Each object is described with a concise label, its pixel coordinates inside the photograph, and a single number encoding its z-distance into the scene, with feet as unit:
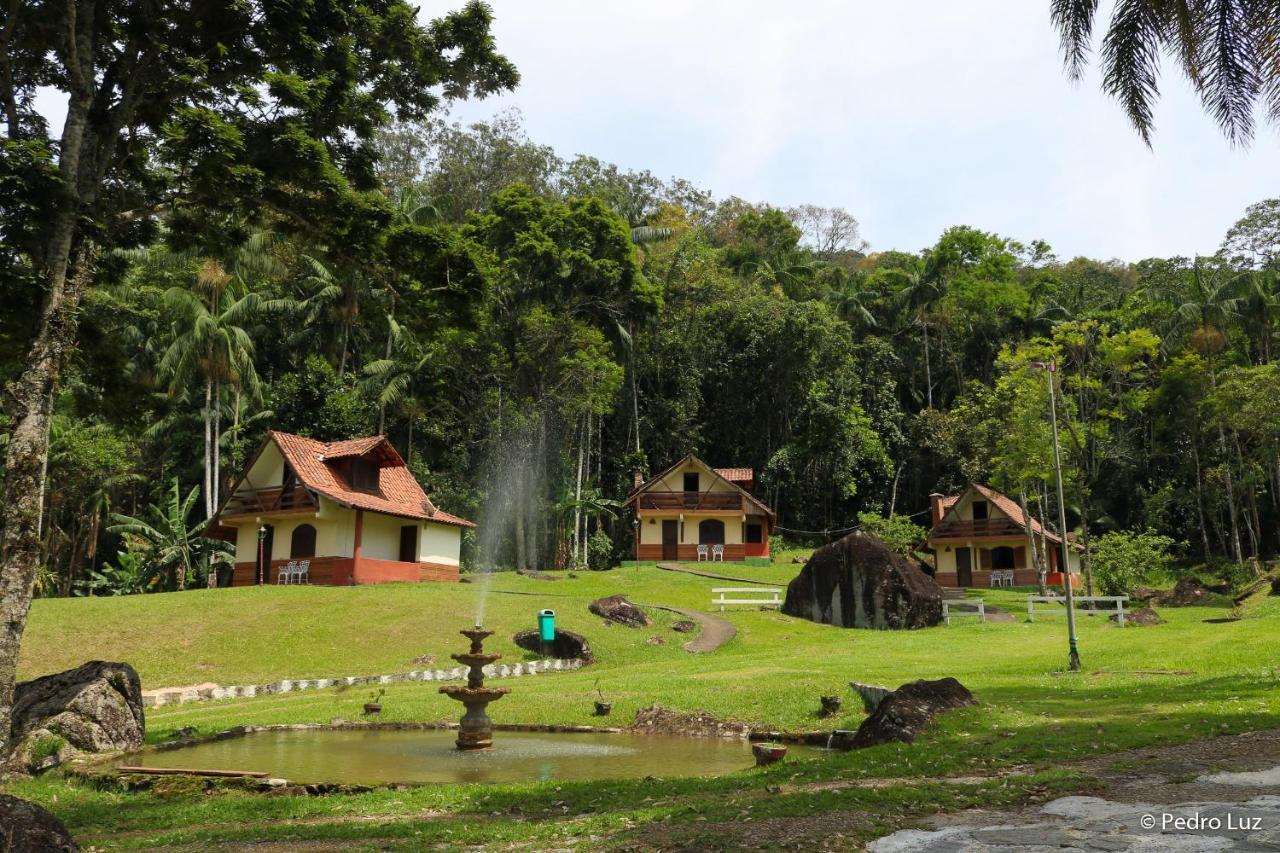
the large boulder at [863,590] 101.19
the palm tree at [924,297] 212.23
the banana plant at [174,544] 131.23
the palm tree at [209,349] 143.02
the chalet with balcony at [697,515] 180.96
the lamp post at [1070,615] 60.27
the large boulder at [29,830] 19.57
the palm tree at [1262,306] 175.11
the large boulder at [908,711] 37.37
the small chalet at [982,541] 176.14
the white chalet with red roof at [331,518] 122.42
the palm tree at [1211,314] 176.14
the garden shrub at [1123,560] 123.24
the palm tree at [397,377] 161.69
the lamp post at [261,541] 126.90
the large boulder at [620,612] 94.53
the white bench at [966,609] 103.01
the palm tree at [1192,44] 45.96
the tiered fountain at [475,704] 46.11
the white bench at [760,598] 110.22
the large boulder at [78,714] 41.29
